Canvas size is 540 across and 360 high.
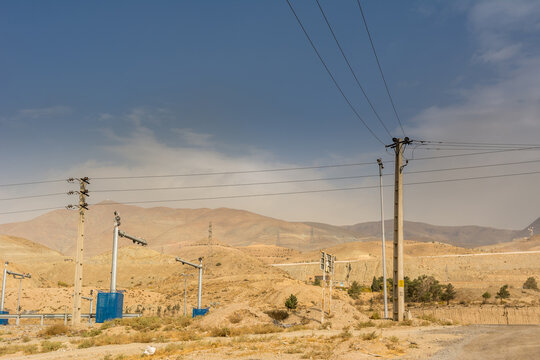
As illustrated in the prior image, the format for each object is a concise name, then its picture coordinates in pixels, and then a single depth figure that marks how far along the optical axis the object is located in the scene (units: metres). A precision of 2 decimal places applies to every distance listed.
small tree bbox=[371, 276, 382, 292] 91.19
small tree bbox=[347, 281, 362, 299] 80.38
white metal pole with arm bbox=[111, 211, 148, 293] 46.41
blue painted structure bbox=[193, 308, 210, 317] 49.67
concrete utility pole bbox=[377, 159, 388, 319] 44.31
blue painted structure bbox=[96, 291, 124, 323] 43.06
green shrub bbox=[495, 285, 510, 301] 74.88
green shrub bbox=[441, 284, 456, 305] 78.75
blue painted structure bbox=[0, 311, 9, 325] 52.03
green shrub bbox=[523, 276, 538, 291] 88.15
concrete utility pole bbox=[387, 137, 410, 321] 32.31
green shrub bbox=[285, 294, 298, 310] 48.66
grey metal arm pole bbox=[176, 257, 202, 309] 55.12
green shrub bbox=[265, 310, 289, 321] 38.75
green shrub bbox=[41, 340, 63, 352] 25.09
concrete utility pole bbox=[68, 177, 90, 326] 36.94
